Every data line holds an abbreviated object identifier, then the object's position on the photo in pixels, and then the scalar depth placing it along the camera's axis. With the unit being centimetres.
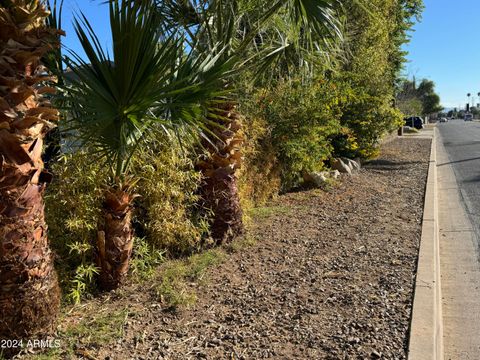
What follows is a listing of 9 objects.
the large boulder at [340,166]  1125
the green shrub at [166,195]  462
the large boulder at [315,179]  941
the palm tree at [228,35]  493
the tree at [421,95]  3341
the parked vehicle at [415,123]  5069
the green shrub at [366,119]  1255
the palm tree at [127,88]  314
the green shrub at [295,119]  783
